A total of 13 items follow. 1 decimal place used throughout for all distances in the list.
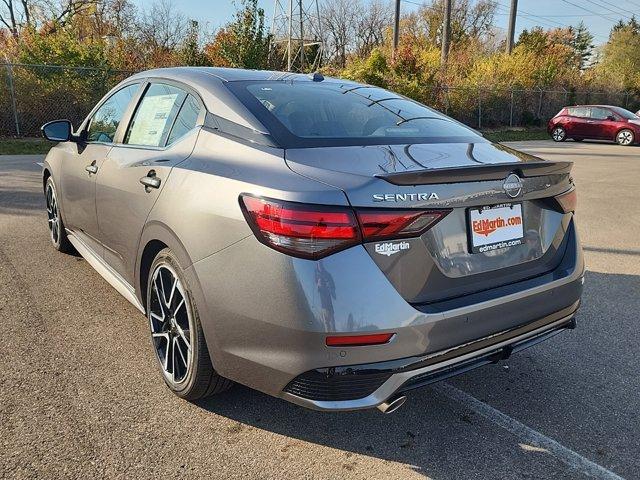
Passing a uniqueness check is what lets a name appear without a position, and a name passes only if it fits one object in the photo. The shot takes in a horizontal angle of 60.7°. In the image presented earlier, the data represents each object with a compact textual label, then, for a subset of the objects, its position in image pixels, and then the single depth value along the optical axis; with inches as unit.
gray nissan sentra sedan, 79.7
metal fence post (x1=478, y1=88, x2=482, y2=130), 942.4
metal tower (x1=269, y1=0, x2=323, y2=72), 908.0
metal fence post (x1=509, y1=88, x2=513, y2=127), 1010.1
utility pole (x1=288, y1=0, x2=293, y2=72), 882.1
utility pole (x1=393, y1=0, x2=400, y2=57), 1222.9
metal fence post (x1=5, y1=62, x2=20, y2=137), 551.5
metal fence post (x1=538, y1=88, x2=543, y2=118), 1070.5
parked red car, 822.5
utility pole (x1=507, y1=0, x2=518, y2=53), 1265.5
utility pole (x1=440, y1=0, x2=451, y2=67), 1091.9
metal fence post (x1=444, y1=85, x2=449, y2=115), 904.9
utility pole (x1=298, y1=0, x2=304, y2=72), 900.5
